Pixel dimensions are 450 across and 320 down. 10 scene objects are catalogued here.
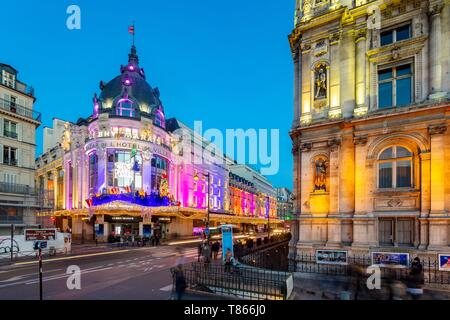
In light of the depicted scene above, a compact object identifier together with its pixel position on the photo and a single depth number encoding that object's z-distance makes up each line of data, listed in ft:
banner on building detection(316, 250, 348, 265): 60.42
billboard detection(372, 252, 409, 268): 57.77
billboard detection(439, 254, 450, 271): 52.54
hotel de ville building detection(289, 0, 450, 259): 60.90
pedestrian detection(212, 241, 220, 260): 100.13
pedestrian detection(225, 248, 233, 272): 59.06
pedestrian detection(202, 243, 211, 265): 79.18
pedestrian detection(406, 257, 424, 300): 51.47
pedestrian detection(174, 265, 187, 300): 38.93
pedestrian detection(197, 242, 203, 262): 90.81
